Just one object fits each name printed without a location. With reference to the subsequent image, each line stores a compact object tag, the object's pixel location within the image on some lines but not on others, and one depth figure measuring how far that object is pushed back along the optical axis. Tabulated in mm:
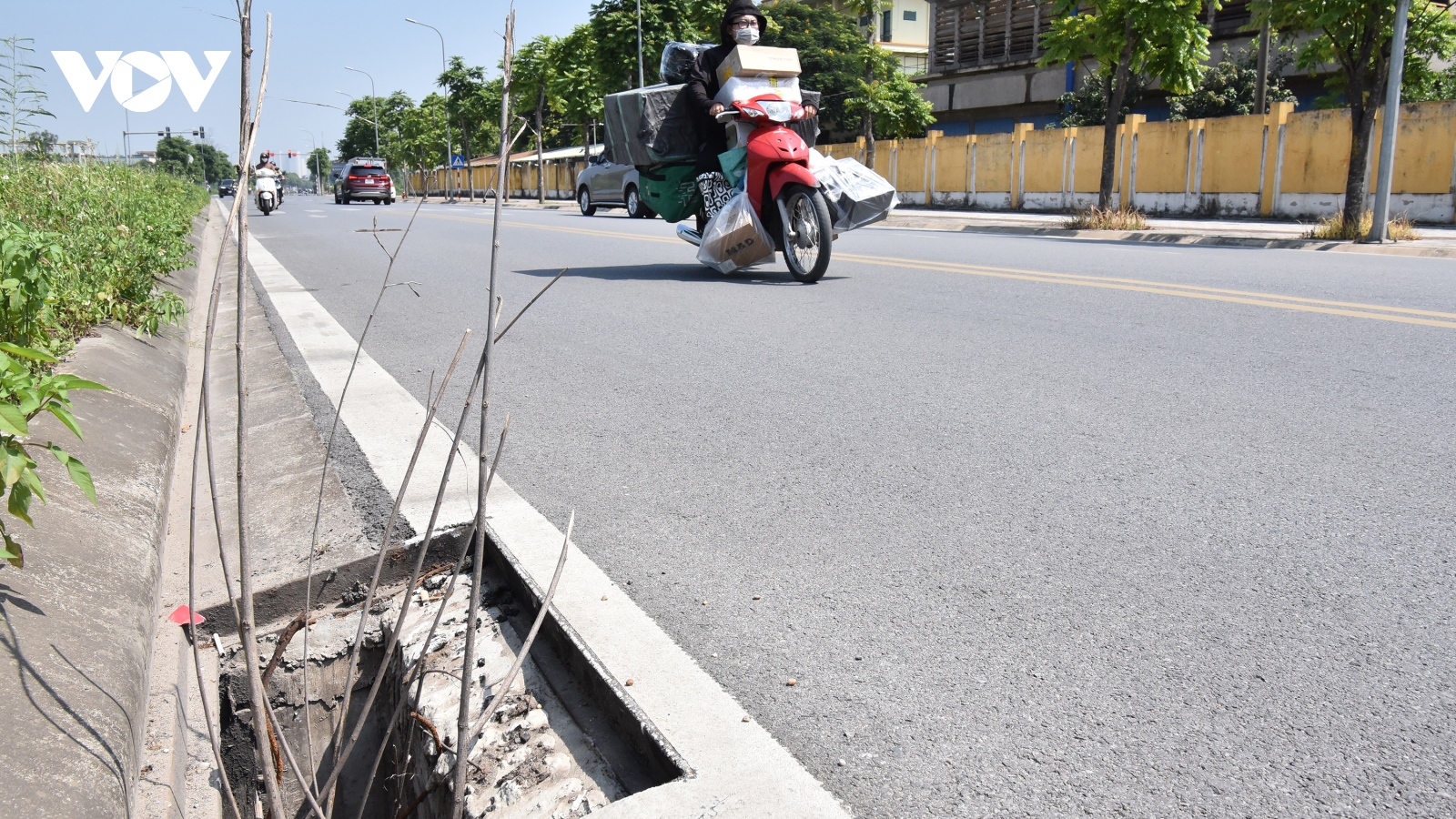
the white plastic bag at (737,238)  9250
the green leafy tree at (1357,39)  14891
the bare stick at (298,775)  1612
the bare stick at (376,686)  1615
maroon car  43125
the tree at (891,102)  37031
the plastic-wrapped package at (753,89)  8992
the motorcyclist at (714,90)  9188
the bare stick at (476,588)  1517
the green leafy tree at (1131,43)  19203
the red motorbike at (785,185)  8805
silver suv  30616
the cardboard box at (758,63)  8938
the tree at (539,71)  48500
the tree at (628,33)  41031
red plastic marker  2846
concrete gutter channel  1894
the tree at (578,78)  46531
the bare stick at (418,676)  1739
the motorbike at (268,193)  31578
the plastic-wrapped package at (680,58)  9561
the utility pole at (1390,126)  13938
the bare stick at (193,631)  1458
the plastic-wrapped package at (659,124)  9602
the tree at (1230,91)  31500
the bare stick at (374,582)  1689
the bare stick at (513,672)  1656
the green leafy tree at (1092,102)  34219
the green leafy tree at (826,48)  46875
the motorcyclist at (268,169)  32625
